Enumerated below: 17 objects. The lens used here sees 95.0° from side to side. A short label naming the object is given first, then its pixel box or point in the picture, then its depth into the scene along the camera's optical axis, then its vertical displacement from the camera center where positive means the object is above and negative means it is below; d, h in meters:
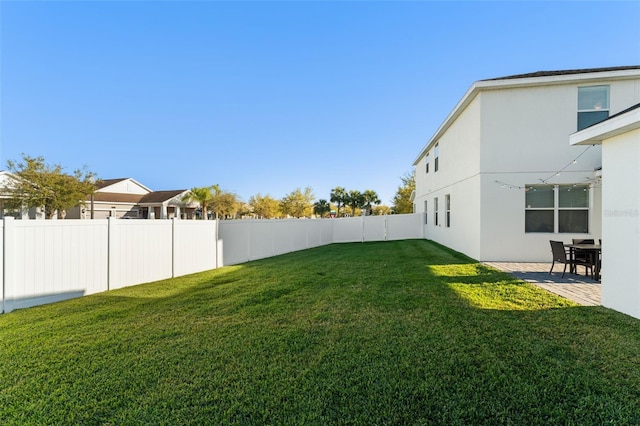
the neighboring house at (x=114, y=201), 28.06 +1.08
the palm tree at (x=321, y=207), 48.53 +0.92
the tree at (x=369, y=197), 47.41 +2.56
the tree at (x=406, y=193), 33.53 +2.34
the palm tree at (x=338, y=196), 47.97 +2.75
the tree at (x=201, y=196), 34.84 +1.88
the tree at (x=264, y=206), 44.03 +0.91
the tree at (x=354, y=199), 47.66 +2.24
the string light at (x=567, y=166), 9.27 +1.55
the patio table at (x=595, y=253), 6.87 -0.92
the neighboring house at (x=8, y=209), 21.79 +0.10
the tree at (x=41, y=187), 21.55 +1.75
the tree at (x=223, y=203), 37.53 +1.17
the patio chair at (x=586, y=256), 7.02 -1.04
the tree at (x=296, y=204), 45.19 +1.29
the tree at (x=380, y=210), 49.78 +0.53
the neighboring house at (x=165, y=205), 34.03 +0.81
